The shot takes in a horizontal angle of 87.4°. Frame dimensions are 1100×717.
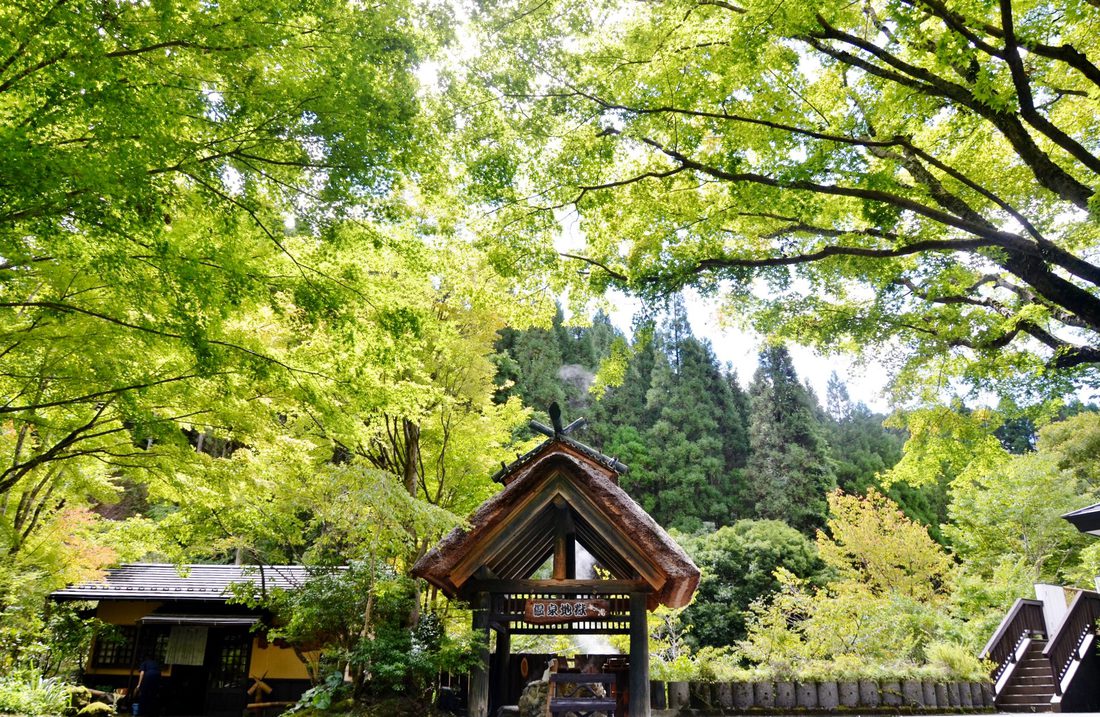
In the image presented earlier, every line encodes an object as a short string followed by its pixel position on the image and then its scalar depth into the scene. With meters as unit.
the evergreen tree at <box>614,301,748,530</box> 34.31
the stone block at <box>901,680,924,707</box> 6.49
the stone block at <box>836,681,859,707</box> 6.28
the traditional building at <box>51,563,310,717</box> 14.02
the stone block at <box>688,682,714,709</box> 6.12
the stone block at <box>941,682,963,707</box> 6.97
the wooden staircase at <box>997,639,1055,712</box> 10.23
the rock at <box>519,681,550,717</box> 6.37
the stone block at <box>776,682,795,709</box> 6.18
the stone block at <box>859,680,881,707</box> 6.36
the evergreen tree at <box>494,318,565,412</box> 33.28
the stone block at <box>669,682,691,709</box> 6.12
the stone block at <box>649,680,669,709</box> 6.20
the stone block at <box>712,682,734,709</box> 6.09
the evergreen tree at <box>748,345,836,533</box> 32.16
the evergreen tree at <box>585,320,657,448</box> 37.97
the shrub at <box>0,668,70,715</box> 7.91
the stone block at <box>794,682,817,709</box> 6.20
